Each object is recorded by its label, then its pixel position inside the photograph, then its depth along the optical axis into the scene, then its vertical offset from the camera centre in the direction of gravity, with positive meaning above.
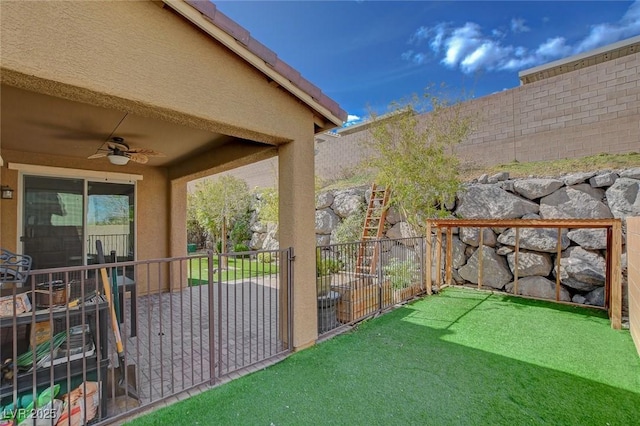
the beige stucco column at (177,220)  7.46 +0.06
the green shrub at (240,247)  14.97 -1.33
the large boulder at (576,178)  6.88 +0.88
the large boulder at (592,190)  6.74 +0.56
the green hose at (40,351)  2.63 -1.16
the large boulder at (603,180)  6.55 +0.78
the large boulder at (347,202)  10.76 +0.64
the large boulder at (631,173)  6.28 +0.87
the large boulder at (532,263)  7.23 -1.20
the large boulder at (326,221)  11.48 -0.08
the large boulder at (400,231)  8.91 -0.42
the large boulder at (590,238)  6.52 -0.54
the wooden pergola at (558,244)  4.83 -0.58
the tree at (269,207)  12.10 +0.57
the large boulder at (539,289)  6.93 -1.80
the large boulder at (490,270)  7.73 -1.44
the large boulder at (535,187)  7.29 +0.73
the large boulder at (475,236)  8.02 -0.55
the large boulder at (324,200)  11.74 +0.78
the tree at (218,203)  13.97 +0.87
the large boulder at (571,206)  6.66 +0.21
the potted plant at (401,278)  6.50 -1.38
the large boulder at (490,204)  7.65 +0.32
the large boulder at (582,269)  6.50 -1.23
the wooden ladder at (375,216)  9.09 +0.08
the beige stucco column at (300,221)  3.96 -0.02
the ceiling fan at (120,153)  4.71 +1.17
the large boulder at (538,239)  7.11 -0.59
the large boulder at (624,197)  6.17 +0.35
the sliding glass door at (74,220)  5.66 +0.09
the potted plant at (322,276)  4.61 -0.94
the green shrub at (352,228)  10.25 -0.33
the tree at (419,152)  7.36 +1.65
